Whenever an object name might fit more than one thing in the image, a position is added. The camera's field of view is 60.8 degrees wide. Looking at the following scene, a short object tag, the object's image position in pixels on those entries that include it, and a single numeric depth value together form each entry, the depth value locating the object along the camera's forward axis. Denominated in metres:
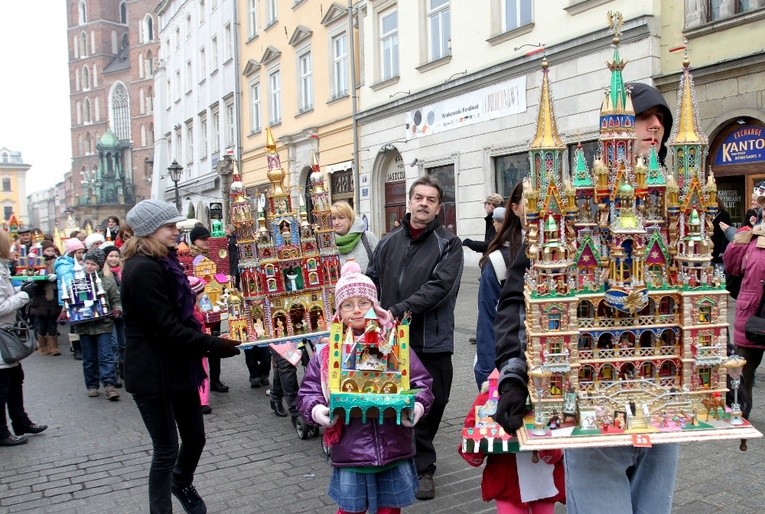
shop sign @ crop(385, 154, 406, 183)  20.81
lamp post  27.81
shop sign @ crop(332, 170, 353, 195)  23.67
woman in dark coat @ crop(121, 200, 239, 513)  3.92
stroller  5.86
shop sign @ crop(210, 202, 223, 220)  19.64
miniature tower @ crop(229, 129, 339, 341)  5.51
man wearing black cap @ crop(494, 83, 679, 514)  2.52
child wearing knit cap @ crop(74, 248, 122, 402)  7.92
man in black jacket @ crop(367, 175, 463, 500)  4.47
